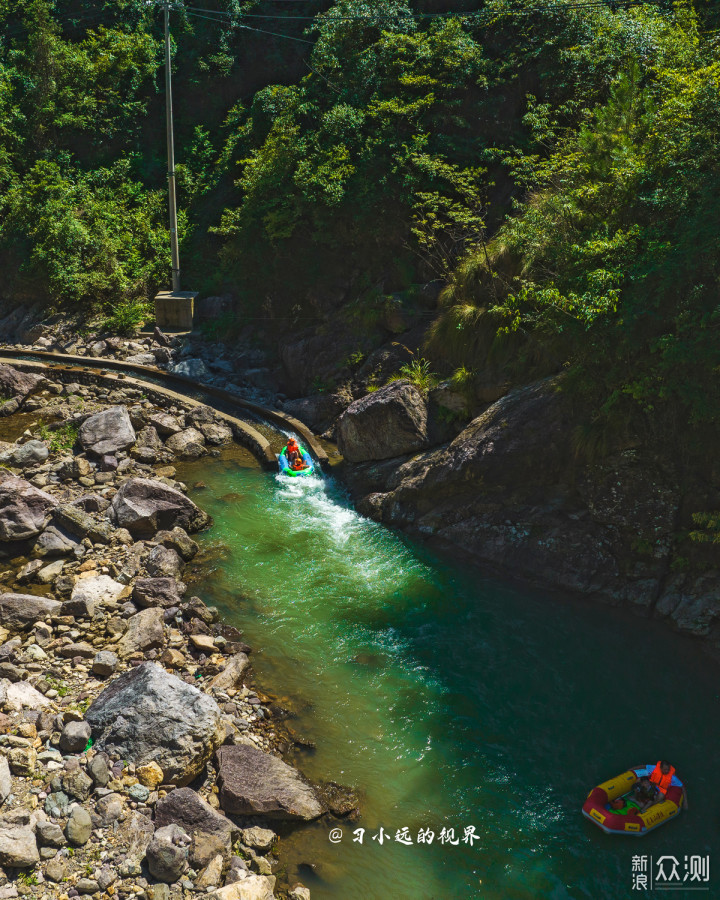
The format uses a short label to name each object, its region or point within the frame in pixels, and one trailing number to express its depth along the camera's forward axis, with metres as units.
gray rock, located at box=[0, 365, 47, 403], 18.12
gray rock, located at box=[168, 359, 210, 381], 19.70
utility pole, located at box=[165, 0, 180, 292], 21.06
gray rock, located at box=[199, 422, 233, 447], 16.77
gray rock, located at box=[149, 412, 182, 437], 16.69
